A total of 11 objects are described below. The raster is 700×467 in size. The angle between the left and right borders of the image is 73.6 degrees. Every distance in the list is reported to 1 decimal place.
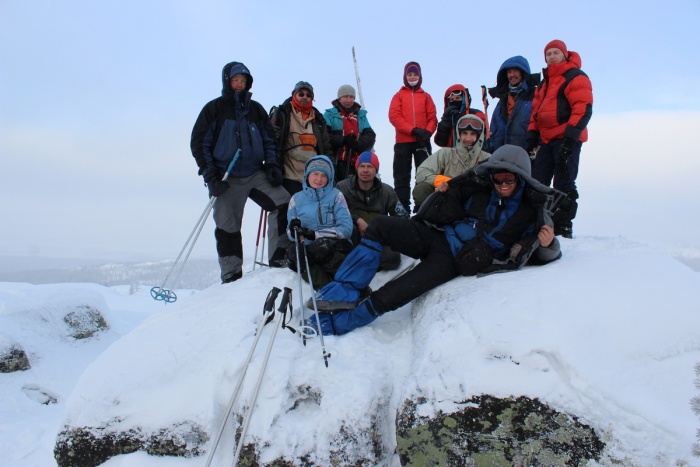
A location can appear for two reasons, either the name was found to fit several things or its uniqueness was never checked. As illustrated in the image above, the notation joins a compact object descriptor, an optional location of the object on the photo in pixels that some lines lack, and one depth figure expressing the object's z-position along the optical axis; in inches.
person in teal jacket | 273.3
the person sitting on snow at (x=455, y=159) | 221.1
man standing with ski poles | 230.2
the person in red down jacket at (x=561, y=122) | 215.6
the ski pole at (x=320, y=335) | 144.2
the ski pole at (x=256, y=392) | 124.4
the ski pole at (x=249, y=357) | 123.7
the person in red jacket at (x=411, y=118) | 279.1
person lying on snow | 167.0
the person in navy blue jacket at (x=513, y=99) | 247.4
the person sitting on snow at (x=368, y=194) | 222.7
